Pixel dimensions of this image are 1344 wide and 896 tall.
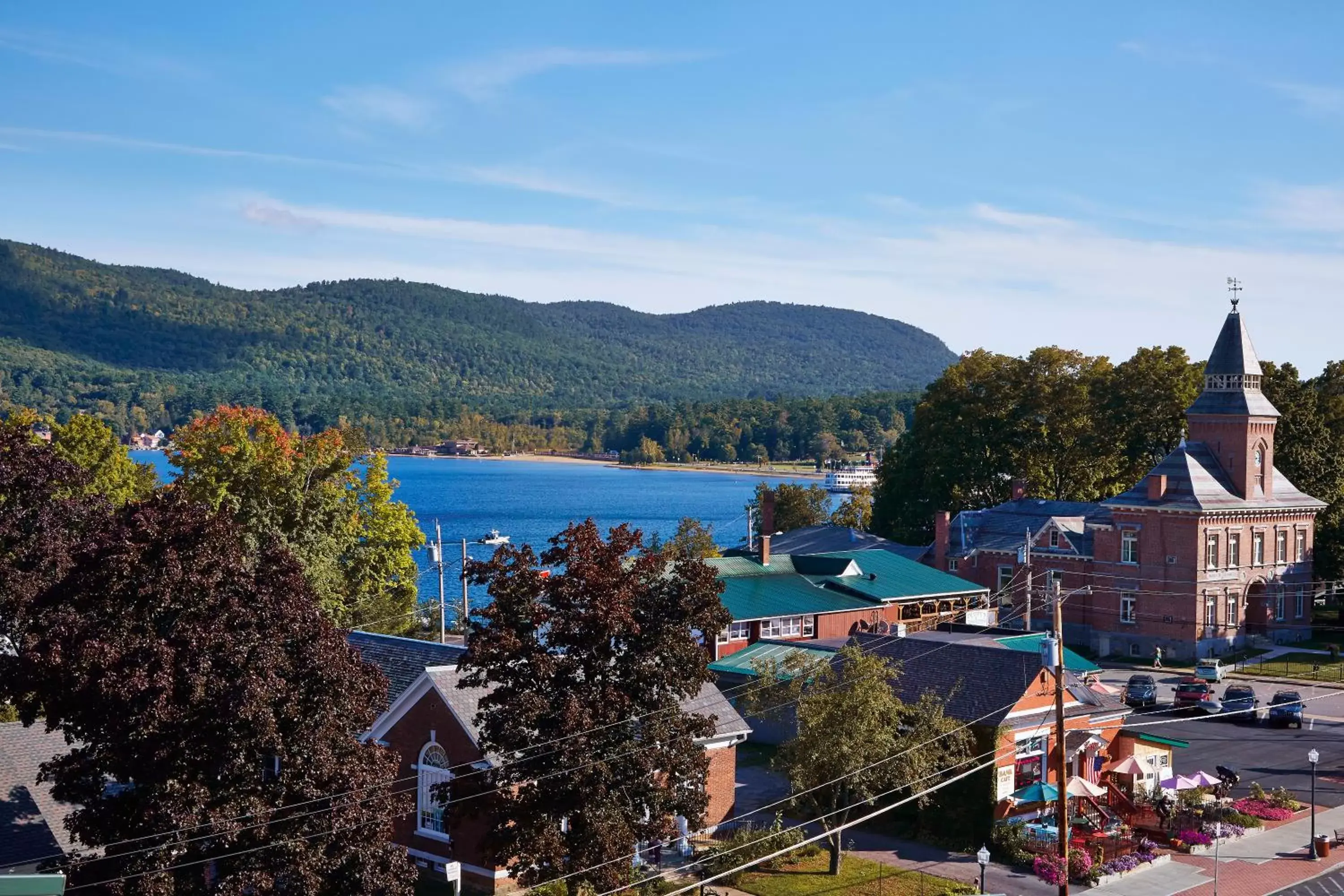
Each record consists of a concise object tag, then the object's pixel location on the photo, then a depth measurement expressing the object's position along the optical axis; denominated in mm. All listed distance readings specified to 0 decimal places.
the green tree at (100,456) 67312
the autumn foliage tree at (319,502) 58219
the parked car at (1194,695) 54500
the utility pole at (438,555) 53969
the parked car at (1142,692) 56156
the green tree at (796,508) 99312
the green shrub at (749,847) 32969
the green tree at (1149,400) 87562
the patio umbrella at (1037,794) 36562
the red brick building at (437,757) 31578
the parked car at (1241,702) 53438
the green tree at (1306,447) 78500
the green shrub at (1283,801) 41062
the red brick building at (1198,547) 68750
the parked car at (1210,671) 61375
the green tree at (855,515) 99875
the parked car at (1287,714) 52719
